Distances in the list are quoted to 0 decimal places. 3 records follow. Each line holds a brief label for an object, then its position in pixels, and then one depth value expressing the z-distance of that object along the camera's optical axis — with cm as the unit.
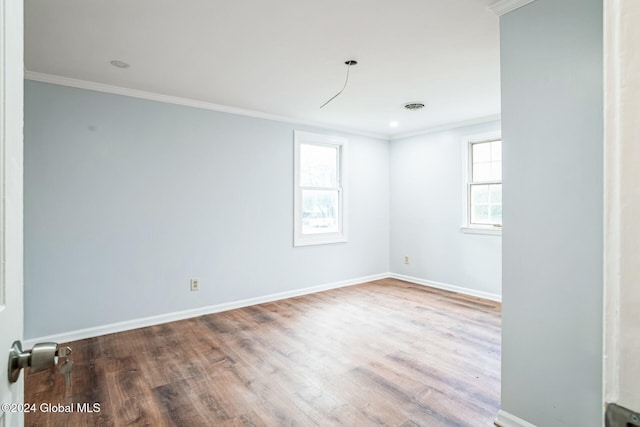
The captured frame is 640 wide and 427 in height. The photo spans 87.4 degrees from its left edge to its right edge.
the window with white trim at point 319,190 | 470
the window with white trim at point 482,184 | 447
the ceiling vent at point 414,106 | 390
